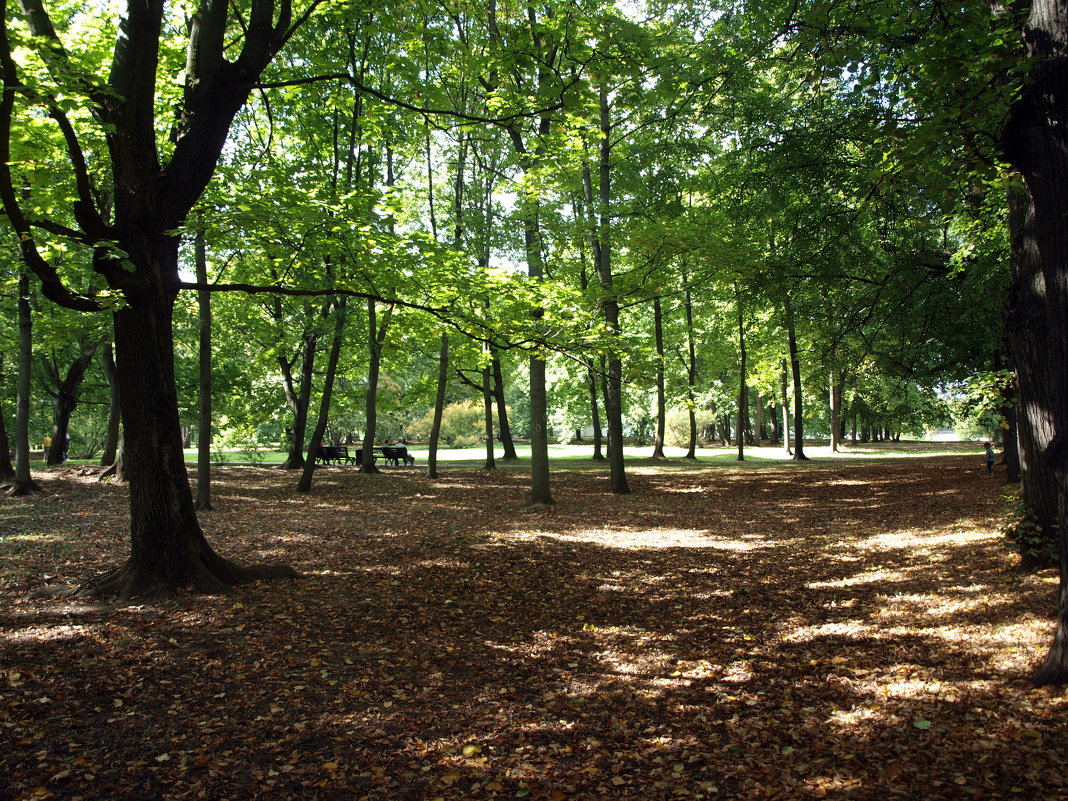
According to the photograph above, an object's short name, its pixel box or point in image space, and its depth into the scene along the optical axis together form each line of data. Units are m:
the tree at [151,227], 6.16
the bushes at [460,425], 42.94
